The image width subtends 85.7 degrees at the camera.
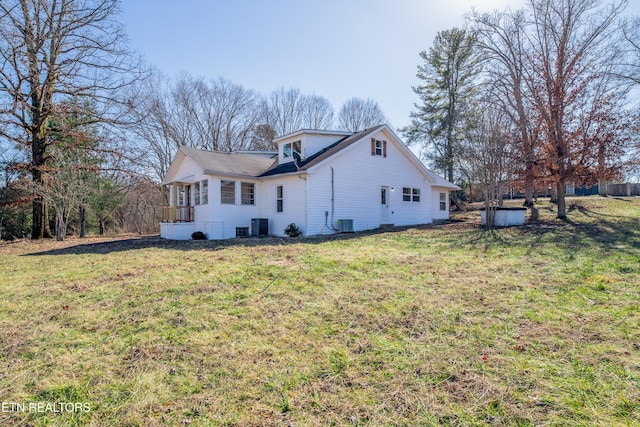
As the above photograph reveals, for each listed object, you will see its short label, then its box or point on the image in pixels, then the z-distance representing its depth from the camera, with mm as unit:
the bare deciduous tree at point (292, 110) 36969
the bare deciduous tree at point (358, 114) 39031
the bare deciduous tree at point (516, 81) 17594
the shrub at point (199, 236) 15719
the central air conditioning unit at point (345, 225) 16125
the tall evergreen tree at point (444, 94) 28469
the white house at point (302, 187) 15609
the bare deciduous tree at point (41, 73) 14703
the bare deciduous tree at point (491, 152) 15148
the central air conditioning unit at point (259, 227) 16761
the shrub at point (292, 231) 15234
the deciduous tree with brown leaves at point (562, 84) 16359
